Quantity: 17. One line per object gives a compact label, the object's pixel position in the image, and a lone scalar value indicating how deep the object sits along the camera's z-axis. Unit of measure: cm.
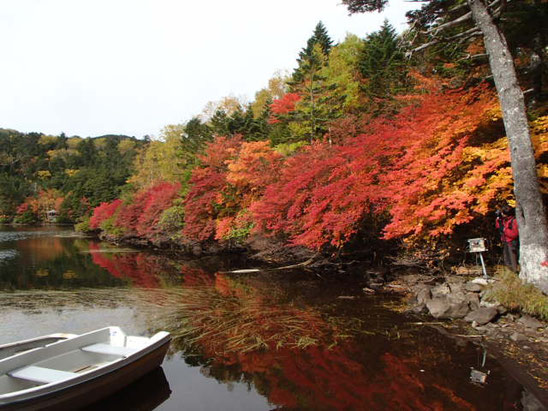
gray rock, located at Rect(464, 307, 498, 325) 732
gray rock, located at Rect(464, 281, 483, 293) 832
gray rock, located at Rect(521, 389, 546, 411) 452
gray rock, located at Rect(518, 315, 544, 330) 674
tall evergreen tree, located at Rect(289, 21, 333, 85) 2408
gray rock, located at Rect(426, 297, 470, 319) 804
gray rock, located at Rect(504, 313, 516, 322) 720
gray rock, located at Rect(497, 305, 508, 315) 740
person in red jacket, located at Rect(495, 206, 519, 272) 853
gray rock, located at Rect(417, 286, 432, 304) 893
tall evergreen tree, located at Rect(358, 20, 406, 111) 2212
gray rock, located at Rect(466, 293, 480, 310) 794
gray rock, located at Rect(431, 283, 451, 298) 880
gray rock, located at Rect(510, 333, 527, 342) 646
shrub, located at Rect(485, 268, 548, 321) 691
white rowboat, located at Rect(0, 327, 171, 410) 463
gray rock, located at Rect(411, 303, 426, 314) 871
